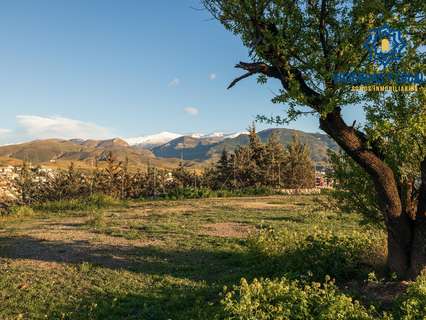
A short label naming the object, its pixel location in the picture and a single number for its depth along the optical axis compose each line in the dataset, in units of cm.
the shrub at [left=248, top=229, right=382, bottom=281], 988
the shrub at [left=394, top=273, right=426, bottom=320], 664
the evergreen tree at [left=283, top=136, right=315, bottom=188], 4640
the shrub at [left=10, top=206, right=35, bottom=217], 2569
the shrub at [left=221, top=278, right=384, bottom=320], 685
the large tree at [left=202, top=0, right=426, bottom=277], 843
